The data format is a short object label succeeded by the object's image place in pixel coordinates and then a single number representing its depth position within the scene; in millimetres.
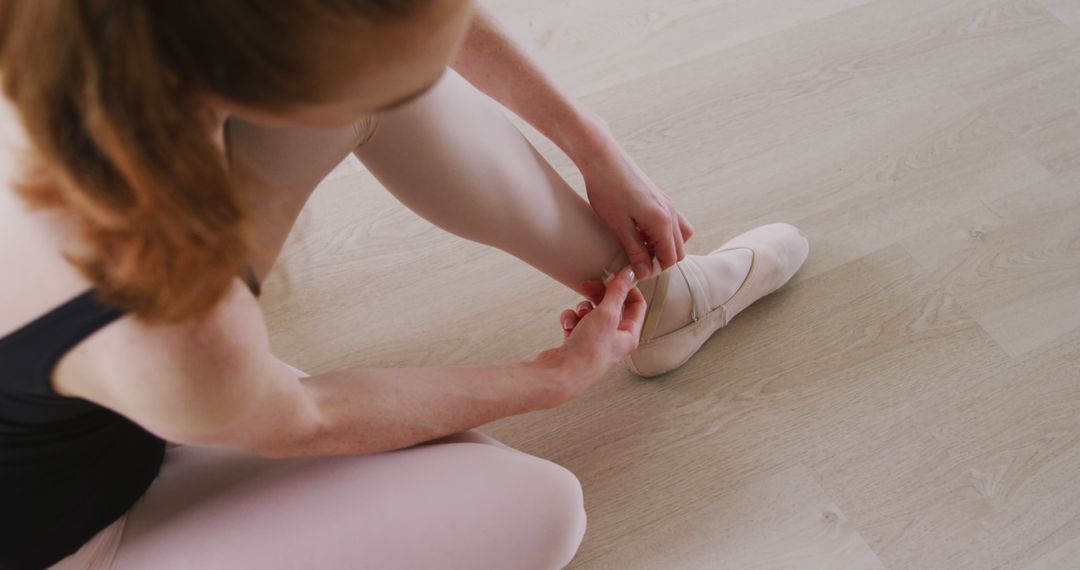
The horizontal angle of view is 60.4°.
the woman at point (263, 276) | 415
